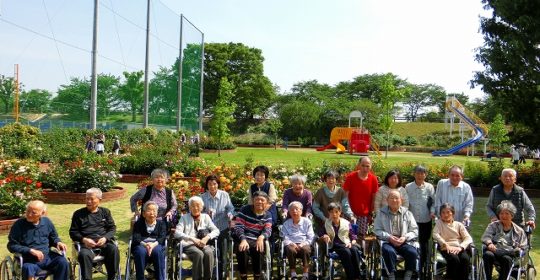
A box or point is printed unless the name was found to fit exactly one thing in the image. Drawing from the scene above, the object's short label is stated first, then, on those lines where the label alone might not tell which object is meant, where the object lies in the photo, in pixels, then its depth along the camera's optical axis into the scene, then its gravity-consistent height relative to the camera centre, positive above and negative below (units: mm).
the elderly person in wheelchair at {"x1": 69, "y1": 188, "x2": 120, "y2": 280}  4922 -1054
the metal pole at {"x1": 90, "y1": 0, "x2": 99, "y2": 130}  23719 +2930
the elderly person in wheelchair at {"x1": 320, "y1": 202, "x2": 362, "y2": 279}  5320 -1110
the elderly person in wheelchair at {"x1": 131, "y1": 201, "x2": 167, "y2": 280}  5027 -1110
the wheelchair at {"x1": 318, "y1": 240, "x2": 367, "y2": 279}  5238 -1363
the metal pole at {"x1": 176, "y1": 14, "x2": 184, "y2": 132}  36425 +4073
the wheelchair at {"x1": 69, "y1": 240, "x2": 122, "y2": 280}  4952 -1311
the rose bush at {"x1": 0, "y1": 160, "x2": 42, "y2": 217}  7910 -909
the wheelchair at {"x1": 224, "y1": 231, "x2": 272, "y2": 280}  5156 -1317
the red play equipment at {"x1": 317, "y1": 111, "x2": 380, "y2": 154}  33938 +274
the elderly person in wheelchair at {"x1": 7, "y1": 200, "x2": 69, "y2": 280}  4645 -1079
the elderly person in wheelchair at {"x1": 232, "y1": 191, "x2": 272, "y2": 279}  5359 -1056
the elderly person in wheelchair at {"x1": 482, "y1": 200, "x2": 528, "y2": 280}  5152 -1056
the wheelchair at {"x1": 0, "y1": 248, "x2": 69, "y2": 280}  4559 -1290
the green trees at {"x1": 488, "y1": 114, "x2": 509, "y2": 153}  35906 +1149
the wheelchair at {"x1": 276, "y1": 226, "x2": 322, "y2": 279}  5225 -1317
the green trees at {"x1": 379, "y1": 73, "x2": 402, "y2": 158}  31641 +3157
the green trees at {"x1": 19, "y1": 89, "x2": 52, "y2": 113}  26594 +2016
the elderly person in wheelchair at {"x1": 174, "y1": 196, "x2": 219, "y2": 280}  5156 -1085
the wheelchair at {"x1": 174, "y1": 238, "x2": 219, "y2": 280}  5086 -1336
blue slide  38750 +324
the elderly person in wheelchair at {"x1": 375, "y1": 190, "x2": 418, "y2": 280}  5180 -1011
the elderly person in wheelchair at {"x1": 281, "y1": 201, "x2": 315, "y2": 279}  5305 -1083
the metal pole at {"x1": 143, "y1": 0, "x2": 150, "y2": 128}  30953 +5872
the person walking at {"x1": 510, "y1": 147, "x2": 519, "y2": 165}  24362 -489
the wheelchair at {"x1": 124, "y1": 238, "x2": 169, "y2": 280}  4953 -1403
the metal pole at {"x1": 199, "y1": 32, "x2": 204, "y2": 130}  41312 +3309
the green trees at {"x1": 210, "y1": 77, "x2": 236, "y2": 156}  30188 +1512
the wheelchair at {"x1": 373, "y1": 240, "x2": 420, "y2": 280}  5172 -1283
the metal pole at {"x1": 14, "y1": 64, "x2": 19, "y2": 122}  25491 +1882
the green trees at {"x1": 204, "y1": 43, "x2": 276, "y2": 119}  60344 +8402
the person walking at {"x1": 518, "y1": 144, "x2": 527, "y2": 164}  28250 -566
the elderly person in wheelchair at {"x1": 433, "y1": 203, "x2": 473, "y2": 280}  5168 -1067
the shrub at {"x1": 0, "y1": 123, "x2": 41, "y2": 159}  17984 -179
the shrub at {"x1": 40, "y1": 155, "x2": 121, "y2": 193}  11109 -931
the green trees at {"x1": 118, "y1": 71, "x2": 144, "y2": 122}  34156 +3341
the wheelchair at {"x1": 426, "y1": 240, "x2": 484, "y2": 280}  5117 -1295
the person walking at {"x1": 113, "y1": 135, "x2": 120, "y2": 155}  24300 -422
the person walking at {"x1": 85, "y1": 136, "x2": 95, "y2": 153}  23406 -383
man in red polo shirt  6055 -620
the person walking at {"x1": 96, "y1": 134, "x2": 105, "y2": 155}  22100 -397
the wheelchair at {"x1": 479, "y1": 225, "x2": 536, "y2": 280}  5030 -1286
